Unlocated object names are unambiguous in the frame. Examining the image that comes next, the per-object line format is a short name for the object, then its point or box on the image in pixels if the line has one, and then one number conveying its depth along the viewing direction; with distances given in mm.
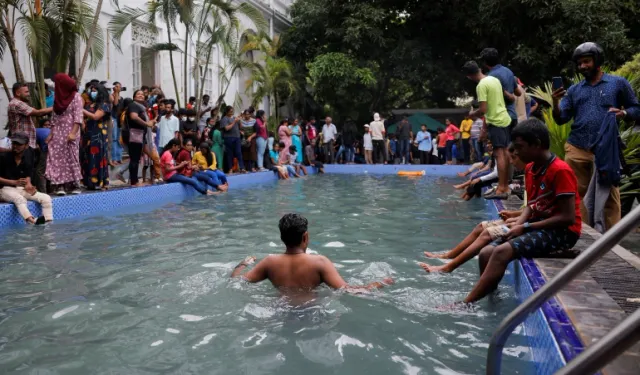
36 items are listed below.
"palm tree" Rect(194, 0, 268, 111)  15977
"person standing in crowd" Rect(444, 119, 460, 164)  22500
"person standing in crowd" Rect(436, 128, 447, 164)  23138
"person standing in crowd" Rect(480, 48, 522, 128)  7953
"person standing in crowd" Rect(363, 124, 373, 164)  23391
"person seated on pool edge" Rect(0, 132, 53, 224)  7922
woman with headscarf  9273
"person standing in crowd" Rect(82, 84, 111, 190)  10383
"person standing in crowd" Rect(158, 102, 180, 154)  13195
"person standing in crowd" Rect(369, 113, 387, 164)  22875
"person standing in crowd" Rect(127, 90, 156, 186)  11391
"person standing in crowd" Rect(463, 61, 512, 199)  7781
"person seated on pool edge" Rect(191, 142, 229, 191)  13177
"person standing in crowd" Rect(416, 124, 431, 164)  23594
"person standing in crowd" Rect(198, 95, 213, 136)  16047
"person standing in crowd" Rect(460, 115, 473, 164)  20625
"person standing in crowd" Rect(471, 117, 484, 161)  19188
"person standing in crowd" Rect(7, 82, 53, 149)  8953
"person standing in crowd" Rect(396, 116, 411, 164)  23500
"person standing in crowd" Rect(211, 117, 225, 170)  15727
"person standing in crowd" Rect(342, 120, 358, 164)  23219
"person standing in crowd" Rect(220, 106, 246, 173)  15586
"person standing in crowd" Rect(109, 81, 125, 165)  11621
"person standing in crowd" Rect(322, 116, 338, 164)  23094
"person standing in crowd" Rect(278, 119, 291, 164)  19238
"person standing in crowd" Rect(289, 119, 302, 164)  20250
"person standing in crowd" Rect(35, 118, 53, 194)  9688
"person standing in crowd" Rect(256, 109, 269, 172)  17688
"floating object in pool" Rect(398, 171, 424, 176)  18736
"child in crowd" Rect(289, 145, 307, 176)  19294
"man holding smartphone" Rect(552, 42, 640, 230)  5387
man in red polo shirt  4137
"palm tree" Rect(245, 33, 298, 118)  20723
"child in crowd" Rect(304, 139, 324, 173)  20931
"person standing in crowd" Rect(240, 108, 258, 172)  17312
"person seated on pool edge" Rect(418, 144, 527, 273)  4695
